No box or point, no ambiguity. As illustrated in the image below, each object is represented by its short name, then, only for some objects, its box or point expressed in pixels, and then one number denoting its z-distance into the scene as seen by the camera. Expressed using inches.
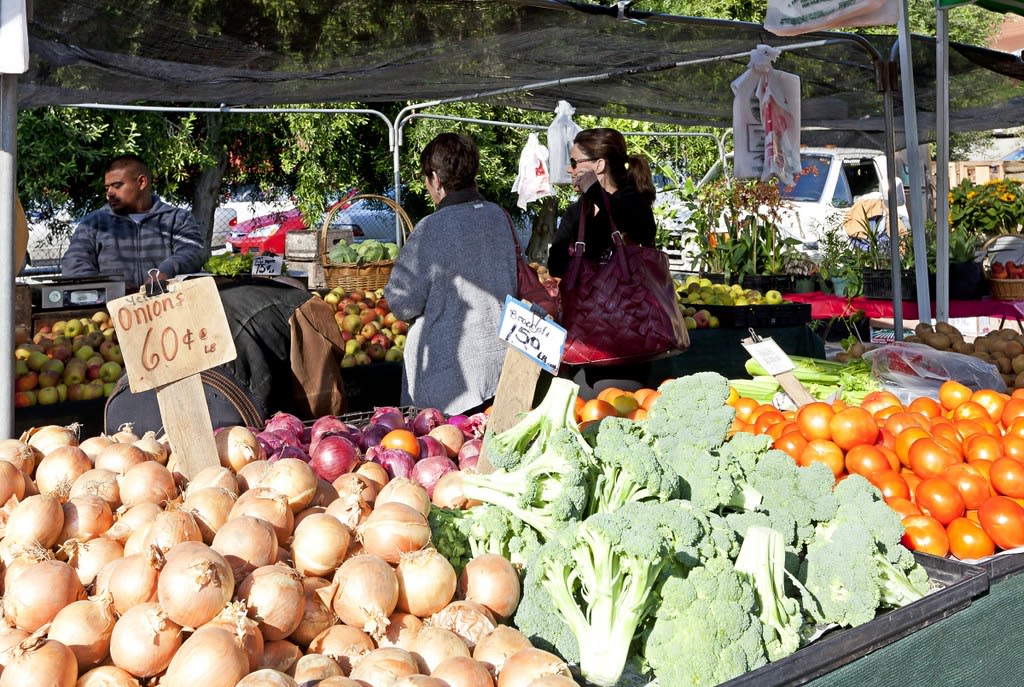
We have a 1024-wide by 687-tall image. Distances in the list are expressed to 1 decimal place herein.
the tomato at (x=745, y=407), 122.2
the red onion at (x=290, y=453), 88.8
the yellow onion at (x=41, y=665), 51.8
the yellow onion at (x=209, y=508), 67.1
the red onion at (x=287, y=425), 100.0
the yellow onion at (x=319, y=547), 64.6
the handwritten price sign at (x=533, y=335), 83.2
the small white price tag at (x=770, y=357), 114.0
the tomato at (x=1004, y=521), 86.7
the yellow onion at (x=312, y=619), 60.6
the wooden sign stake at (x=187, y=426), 78.0
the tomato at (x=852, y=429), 99.3
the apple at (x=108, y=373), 184.2
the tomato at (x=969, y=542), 87.5
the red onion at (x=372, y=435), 102.0
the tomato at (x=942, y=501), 90.9
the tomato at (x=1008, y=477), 92.1
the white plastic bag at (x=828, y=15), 177.5
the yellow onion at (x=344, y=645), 58.1
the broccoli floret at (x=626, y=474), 67.3
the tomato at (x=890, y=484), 93.4
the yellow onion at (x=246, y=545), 61.1
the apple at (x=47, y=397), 172.4
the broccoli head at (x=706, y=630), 57.5
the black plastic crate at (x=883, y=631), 57.2
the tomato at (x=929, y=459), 96.2
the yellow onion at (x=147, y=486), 73.2
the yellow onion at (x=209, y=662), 50.9
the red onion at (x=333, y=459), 87.0
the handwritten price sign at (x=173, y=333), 77.0
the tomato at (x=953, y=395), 120.4
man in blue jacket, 224.5
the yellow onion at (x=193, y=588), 54.4
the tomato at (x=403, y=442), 95.5
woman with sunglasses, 166.9
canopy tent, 157.9
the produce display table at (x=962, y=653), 63.8
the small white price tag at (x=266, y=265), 263.9
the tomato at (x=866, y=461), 96.9
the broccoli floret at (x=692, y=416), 76.8
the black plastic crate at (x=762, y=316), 252.5
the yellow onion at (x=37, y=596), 58.1
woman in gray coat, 154.9
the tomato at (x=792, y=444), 101.9
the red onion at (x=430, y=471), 89.0
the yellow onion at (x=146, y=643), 54.3
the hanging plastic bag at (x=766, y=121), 234.2
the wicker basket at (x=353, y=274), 254.2
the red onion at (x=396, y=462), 89.7
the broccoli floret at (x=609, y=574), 58.8
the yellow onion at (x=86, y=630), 56.0
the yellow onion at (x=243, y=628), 53.7
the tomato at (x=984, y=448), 99.0
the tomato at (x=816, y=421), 101.0
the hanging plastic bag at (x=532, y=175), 415.2
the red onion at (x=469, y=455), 94.5
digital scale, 199.8
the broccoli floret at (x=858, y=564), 67.4
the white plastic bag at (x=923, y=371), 150.0
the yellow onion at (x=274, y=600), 57.7
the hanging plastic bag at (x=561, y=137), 338.0
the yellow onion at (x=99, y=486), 72.9
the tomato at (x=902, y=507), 90.9
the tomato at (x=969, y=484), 92.3
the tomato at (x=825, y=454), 97.6
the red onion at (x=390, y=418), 107.5
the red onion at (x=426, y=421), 110.3
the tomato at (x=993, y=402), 115.0
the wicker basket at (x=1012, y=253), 275.3
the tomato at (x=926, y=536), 88.0
